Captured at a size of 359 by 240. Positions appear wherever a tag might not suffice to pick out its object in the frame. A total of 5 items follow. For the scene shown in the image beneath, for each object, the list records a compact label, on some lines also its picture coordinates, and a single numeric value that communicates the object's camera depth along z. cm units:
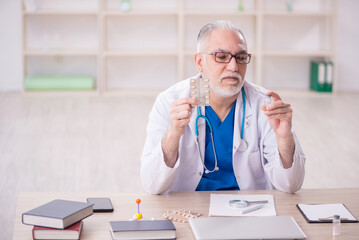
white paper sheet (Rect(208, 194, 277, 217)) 220
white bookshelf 710
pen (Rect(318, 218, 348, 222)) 214
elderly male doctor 240
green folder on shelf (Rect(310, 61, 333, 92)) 713
